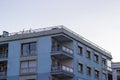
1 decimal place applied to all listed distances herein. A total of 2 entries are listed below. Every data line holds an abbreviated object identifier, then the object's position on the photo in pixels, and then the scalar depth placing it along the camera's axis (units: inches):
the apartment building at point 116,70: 2728.8
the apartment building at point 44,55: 2034.9
